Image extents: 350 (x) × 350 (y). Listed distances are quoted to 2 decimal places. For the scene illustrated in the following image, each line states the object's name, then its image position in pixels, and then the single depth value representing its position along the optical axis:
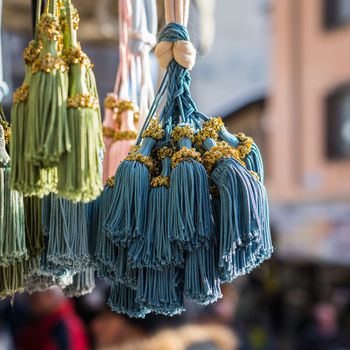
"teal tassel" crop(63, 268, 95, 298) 1.42
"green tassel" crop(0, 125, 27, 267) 1.18
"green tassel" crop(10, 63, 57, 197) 1.08
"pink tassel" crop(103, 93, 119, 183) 1.52
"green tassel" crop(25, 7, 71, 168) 1.06
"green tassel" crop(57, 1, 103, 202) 1.06
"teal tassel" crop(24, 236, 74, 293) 1.24
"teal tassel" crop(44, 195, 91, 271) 1.20
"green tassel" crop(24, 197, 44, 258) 1.24
